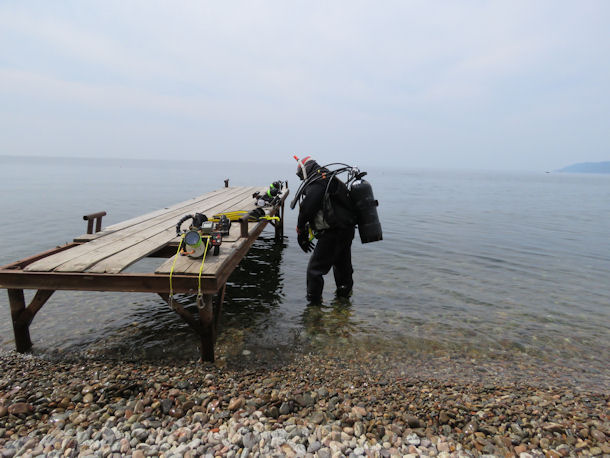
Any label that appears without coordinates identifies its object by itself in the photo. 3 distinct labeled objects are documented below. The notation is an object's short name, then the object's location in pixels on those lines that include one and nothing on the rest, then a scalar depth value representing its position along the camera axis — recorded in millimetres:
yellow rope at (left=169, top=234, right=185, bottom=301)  4656
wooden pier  4684
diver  6555
